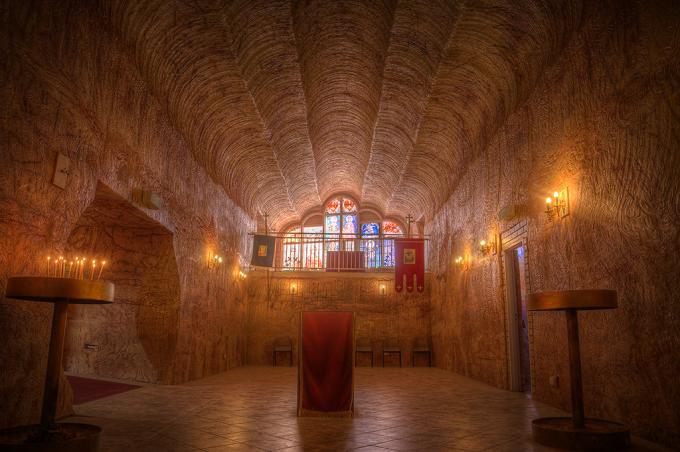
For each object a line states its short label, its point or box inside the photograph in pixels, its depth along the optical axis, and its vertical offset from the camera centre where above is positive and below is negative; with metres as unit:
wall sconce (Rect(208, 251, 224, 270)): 10.53 +1.35
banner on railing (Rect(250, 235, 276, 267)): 13.91 +2.04
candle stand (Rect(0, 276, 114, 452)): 3.48 -0.36
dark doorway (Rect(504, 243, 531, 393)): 8.18 -0.05
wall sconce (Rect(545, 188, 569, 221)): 6.14 +1.58
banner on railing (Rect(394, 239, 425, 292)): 13.98 +1.74
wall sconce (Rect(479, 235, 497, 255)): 9.09 +1.51
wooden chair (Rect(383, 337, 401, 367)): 14.39 -0.69
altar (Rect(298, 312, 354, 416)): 5.58 -0.50
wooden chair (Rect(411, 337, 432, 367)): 14.31 -0.74
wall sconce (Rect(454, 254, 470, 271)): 10.95 +1.45
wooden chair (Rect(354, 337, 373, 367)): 14.25 -0.70
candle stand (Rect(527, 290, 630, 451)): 4.03 -0.80
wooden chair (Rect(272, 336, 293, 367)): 14.13 -0.71
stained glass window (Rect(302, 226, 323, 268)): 17.67 +2.82
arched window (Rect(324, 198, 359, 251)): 20.47 +4.51
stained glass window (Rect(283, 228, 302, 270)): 17.89 +2.66
